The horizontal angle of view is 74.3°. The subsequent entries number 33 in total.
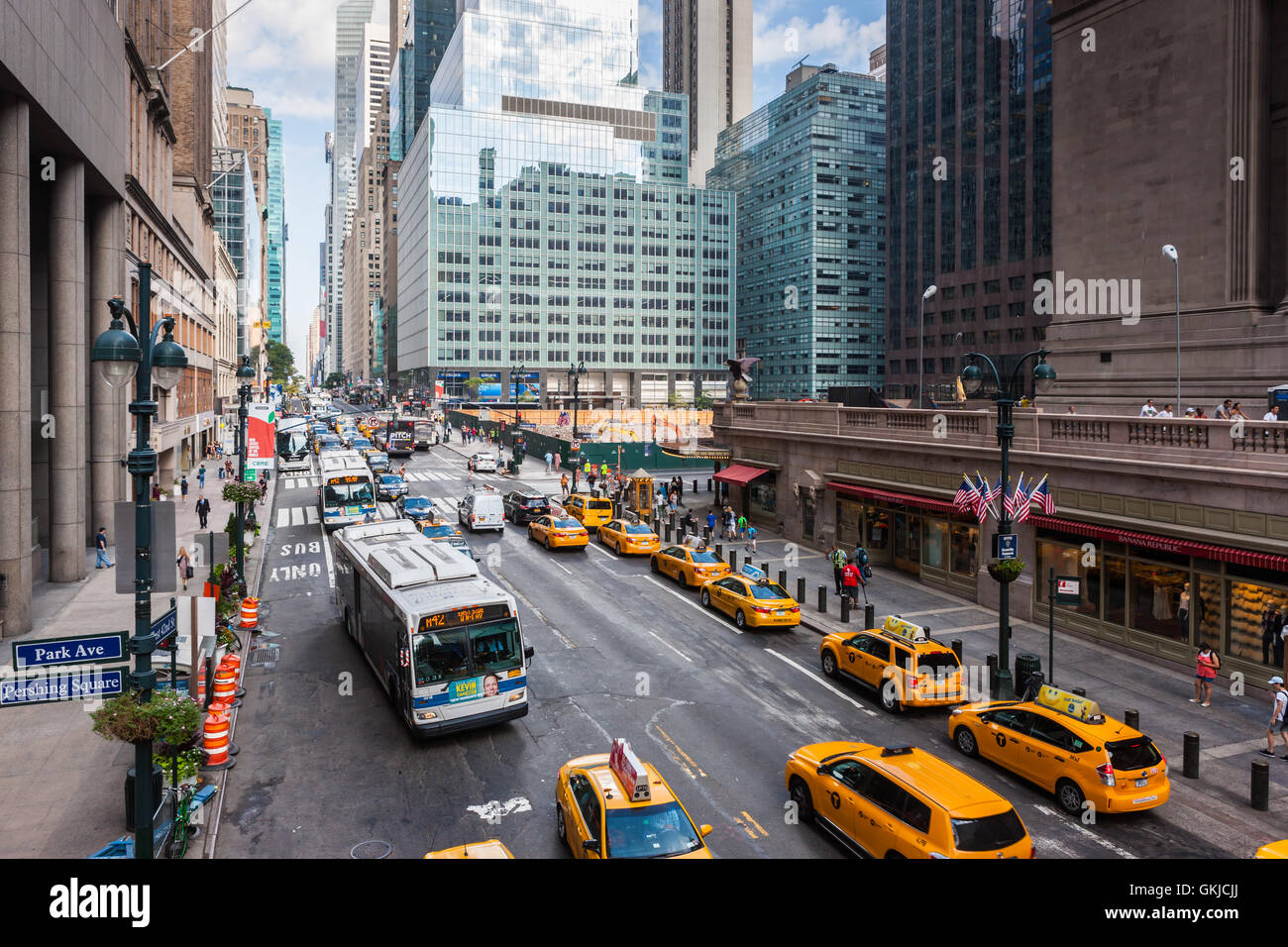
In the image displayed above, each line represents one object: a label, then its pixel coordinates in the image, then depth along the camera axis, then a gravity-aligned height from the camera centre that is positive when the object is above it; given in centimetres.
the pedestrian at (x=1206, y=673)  1833 -518
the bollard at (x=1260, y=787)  1362 -569
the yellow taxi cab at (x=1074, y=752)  1341 -530
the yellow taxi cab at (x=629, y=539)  3525 -433
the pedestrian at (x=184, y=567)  2900 -443
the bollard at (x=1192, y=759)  1499 -577
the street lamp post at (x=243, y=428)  2662 +34
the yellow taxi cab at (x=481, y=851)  932 -461
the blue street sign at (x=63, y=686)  973 -297
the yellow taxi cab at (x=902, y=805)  1072 -504
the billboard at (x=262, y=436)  3312 +5
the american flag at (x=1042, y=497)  2203 -167
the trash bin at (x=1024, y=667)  1888 -520
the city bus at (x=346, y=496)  3950 -279
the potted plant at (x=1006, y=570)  1875 -302
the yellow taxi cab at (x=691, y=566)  2892 -456
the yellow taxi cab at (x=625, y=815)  1049 -488
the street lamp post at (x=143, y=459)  930 -25
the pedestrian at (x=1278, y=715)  1591 -533
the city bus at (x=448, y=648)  1546 -395
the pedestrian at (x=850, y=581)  2609 -452
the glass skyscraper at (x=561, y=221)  14350 +3805
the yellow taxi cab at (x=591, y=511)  4038 -364
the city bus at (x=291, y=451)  7319 -121
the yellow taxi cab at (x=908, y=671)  1798 -510
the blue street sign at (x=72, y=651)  997 -258
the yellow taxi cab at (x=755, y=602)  2417 -488
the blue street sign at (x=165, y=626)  1266 -286
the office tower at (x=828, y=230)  14675 +3601
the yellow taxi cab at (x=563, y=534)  3581 -418
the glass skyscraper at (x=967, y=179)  10612 +3473
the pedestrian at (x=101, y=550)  3119 -411
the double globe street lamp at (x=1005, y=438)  1837 -10
